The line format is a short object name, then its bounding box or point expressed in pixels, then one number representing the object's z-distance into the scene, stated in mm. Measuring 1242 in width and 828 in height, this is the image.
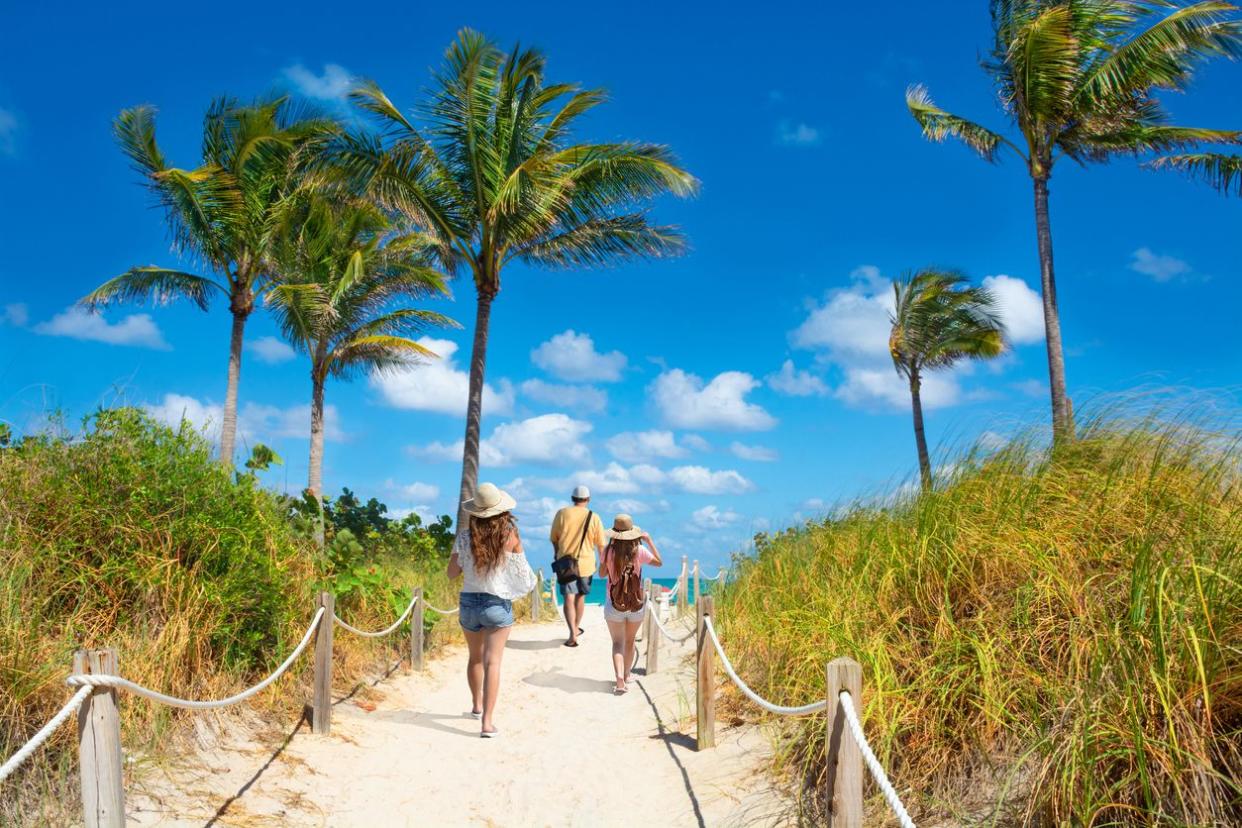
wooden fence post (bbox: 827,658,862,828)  3404
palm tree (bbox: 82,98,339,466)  19438
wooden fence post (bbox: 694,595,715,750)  6016
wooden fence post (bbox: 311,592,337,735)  6293
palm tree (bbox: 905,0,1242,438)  15812
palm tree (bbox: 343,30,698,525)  15102
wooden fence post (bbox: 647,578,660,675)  9531
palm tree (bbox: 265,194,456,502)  19906
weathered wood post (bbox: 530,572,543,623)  15360
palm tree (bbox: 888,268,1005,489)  28312
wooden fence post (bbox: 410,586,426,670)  9117
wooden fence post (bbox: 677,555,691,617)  14281
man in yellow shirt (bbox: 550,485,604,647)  10055
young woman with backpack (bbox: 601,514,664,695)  8234
